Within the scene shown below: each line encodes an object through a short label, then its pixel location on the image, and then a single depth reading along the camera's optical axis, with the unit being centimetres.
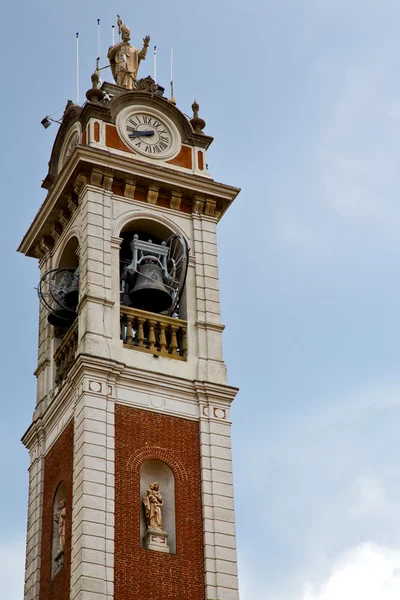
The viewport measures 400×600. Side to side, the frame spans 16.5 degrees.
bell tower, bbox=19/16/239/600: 3222
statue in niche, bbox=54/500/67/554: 3322
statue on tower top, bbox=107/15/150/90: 4278
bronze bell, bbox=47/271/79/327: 3778
